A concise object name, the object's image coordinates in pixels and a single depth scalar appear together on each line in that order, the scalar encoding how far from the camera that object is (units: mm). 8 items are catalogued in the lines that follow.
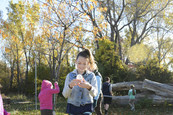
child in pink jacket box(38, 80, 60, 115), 6164
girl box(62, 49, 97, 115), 2932
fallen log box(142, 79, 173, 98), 12266
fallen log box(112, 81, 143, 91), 13359
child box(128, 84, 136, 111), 11736
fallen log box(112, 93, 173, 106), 12172
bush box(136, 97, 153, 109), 12156
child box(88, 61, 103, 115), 3223
